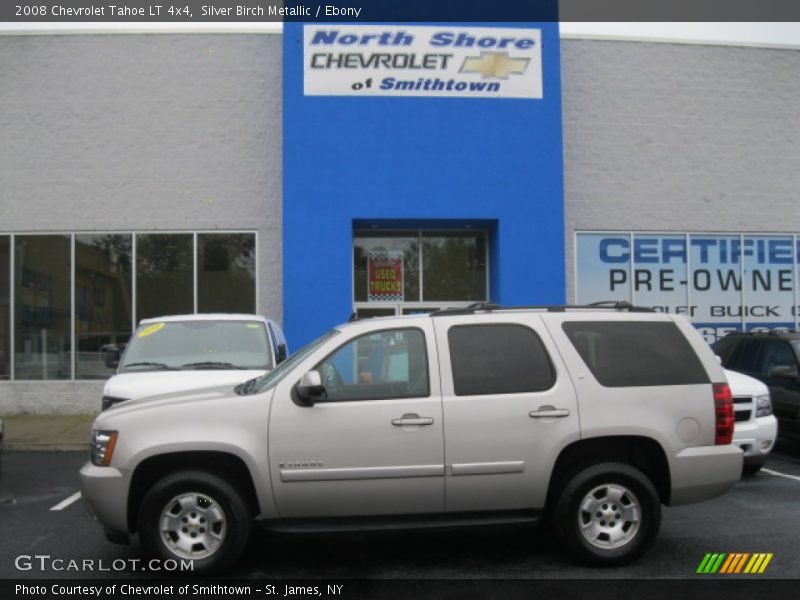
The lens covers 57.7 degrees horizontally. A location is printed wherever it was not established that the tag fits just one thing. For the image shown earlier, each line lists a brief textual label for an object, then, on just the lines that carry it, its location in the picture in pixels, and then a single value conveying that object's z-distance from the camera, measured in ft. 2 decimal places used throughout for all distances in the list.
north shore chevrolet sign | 44.75
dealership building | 44.80
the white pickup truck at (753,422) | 25.82
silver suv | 16.15
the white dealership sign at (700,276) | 48.70
